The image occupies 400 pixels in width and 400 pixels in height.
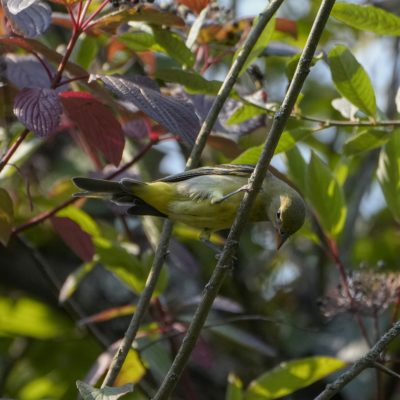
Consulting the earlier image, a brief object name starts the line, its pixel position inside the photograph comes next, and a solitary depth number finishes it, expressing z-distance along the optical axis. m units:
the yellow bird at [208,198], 6.16
